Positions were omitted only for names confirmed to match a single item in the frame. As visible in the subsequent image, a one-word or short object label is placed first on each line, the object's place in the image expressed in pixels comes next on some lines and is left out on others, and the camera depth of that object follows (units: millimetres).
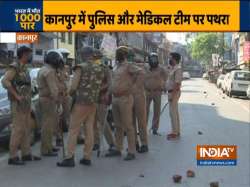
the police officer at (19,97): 6908
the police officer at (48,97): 7302
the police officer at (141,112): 8026
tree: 73888
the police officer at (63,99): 7781
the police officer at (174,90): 9404
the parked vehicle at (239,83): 23695
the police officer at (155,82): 9621
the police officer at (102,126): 7801
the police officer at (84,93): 6839
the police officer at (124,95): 7406
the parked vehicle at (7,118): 7696
